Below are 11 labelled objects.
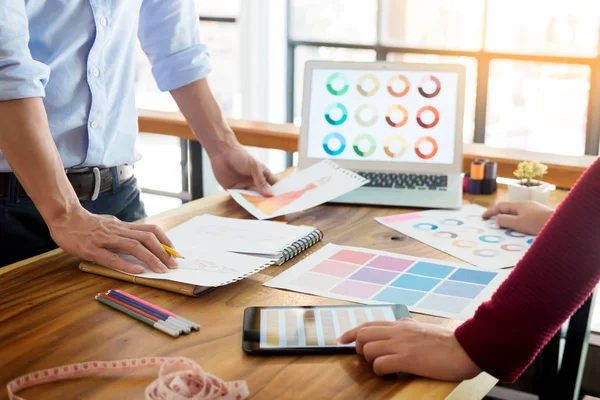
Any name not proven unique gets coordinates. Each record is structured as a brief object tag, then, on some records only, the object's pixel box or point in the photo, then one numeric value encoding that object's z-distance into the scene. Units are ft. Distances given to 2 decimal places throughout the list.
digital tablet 3.40
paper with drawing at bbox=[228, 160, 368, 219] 5.43
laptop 5.93
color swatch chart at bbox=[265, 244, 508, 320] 3.95
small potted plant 5.65
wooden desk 3.11
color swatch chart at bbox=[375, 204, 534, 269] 4.66
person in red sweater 3.01
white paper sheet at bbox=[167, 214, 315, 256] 4.60
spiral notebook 4.05
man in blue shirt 4.23
